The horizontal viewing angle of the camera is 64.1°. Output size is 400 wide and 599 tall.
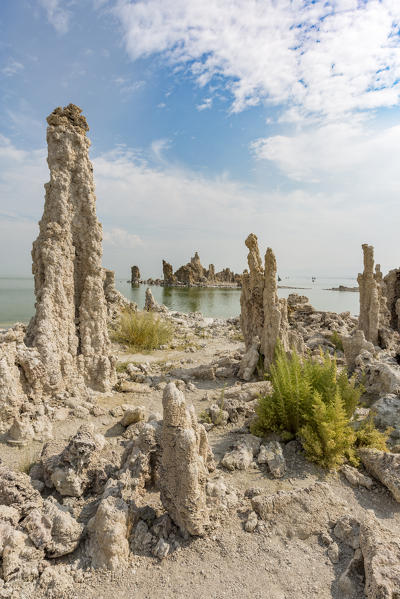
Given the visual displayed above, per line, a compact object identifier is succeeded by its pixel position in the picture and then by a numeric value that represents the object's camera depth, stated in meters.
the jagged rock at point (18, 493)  2.79
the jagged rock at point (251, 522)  2.78
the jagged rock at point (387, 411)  4.64
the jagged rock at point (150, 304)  18.21
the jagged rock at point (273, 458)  3.59
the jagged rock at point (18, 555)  2.31
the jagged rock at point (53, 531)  2.48
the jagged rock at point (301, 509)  2.83
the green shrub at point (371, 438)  3.91
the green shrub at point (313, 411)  3.73
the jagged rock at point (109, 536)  2.45
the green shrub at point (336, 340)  10.10
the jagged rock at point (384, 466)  3.26
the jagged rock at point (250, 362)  7.16
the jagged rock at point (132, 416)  4.71
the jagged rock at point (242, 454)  3.70
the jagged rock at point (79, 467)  3.15
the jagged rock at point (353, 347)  7.36
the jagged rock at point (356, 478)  3.42
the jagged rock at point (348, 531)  2.67
